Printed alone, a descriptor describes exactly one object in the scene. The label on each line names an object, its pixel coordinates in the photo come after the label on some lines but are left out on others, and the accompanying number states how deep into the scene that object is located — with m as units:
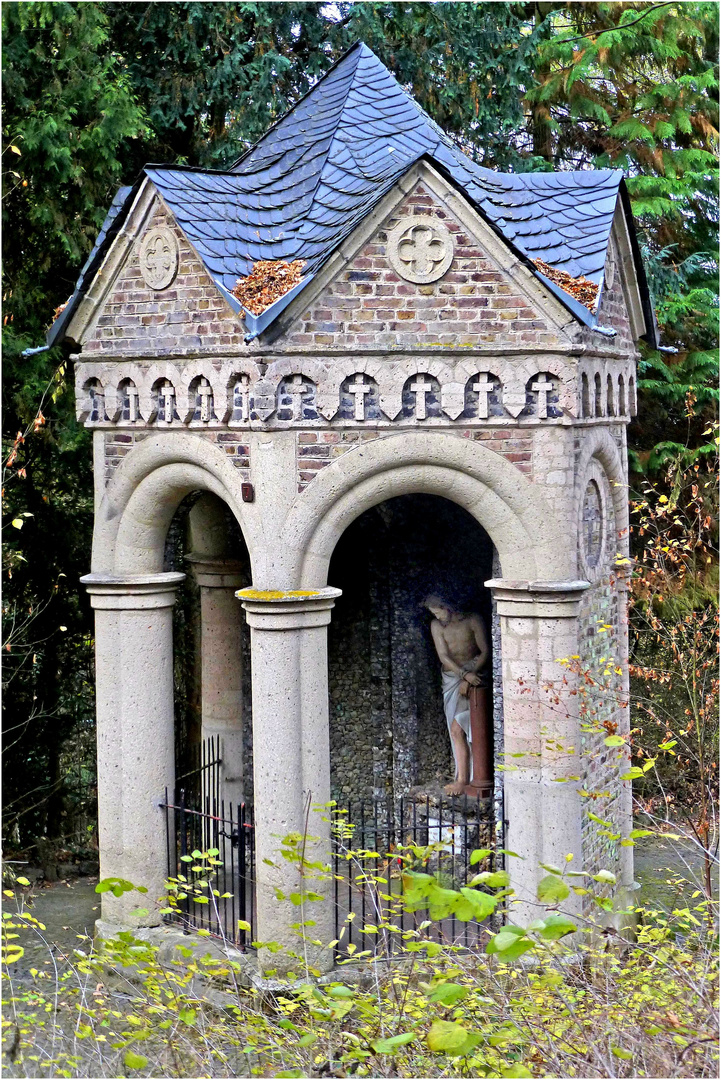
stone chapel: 7.79
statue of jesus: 10.08
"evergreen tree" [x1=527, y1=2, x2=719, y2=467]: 13.78
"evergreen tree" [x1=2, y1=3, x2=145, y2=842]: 10.63
